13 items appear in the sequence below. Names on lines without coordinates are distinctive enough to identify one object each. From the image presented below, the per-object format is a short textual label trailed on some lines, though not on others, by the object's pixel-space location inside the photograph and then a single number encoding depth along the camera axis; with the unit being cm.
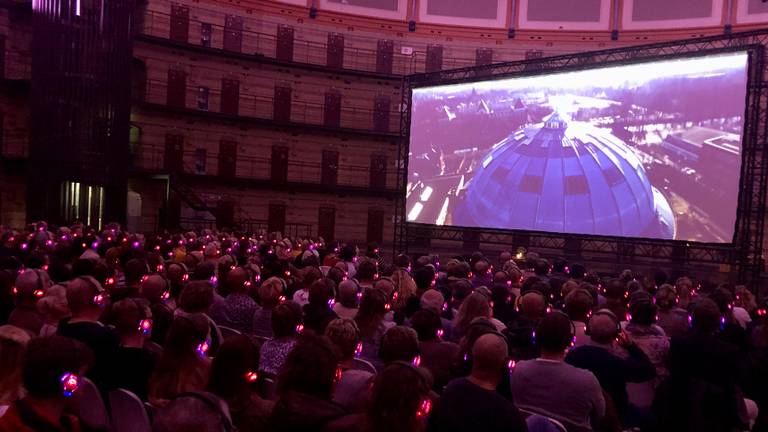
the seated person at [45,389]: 312
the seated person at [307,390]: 304
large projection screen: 1750
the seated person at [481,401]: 343
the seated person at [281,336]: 495
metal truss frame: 1664
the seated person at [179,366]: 395
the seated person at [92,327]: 458
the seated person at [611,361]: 486
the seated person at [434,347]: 527
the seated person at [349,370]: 403
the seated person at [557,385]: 416
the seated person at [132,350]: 454
